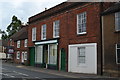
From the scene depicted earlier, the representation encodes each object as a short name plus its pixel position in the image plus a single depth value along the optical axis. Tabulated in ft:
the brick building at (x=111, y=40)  39.06
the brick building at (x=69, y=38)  44.36
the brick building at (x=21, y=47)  86.73
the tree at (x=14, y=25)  170.12
